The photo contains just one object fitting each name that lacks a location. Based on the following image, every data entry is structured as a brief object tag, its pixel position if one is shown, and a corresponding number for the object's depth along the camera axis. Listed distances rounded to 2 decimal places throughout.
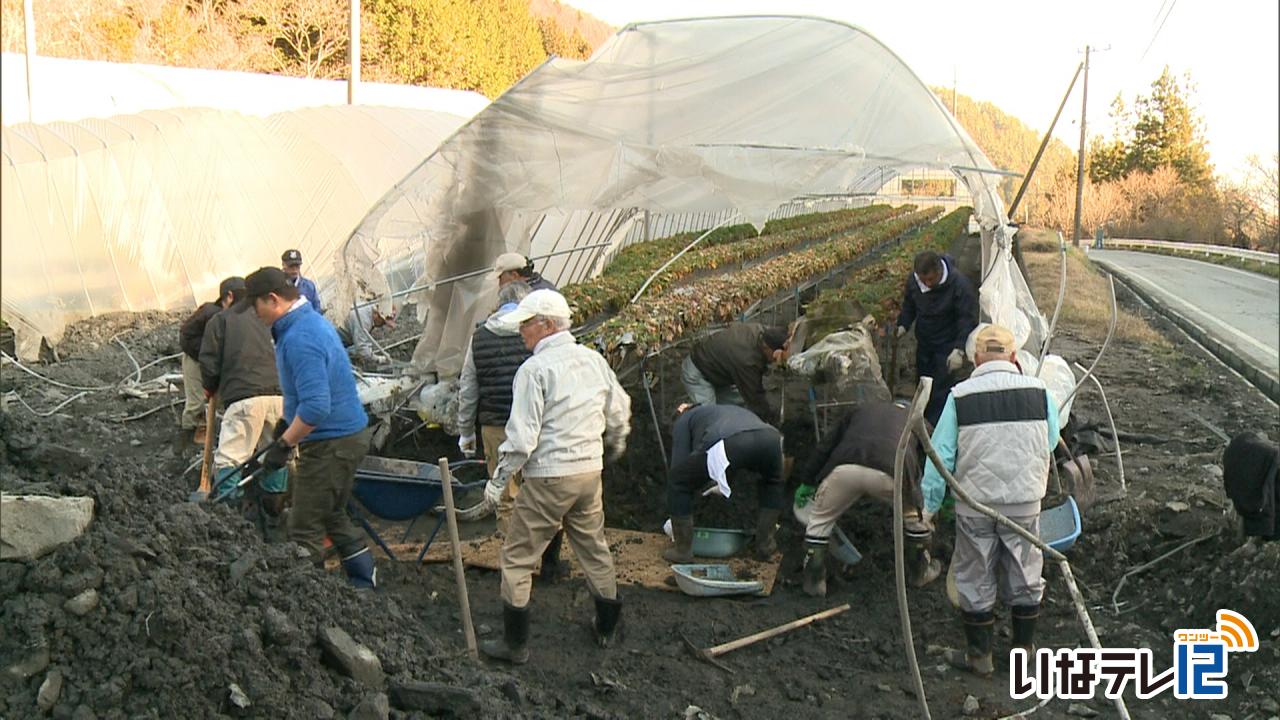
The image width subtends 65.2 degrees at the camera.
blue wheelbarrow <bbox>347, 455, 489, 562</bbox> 5.56
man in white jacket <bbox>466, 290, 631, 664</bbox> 4.77
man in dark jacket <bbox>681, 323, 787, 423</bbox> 7.39
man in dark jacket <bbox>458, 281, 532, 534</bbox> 6.15
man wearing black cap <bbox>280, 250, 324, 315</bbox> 8.47
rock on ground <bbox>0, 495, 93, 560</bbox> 3.51
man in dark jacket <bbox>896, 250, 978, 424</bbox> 8.09
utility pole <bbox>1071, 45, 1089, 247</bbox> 43.56
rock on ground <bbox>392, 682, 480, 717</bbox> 3.71
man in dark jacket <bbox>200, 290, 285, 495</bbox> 6.47
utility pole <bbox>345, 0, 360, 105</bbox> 19.88
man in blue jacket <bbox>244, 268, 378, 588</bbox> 4.95
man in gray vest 4.79
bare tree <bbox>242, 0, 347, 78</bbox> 33.38
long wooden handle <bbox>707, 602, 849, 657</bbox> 5.09
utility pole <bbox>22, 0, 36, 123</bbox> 13.85
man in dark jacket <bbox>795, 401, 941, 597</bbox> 5.72
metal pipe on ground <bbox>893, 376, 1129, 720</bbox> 3.64
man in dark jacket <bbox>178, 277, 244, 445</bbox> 7.01
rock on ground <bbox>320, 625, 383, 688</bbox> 3.75
